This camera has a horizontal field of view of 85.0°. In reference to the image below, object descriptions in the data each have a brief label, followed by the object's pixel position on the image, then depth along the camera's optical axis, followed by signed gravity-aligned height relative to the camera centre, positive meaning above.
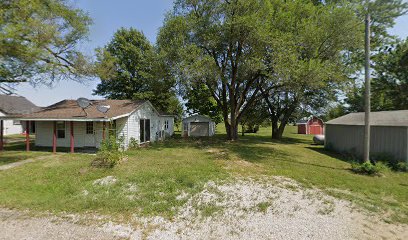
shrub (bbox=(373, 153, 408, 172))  9.82 -2.13
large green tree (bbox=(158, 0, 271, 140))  14.08 +5.26
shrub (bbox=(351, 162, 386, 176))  9.02 -2.15
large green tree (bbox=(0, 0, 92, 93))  9.88 +3.73
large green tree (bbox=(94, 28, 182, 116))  29.63 +5.28
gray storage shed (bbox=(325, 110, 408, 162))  10.56 -0.99
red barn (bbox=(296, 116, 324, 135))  38.41 -1.70
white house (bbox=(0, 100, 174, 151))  13.44 -0.46
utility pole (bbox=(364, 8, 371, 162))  9.48 +1.11
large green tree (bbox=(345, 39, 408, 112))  21.25 +3.80
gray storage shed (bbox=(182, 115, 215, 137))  27.70 -1.27
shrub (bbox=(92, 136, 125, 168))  9.50 -1.68
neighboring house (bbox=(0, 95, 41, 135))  27.67 +0.92
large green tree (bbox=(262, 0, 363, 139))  12.52 +4.81
